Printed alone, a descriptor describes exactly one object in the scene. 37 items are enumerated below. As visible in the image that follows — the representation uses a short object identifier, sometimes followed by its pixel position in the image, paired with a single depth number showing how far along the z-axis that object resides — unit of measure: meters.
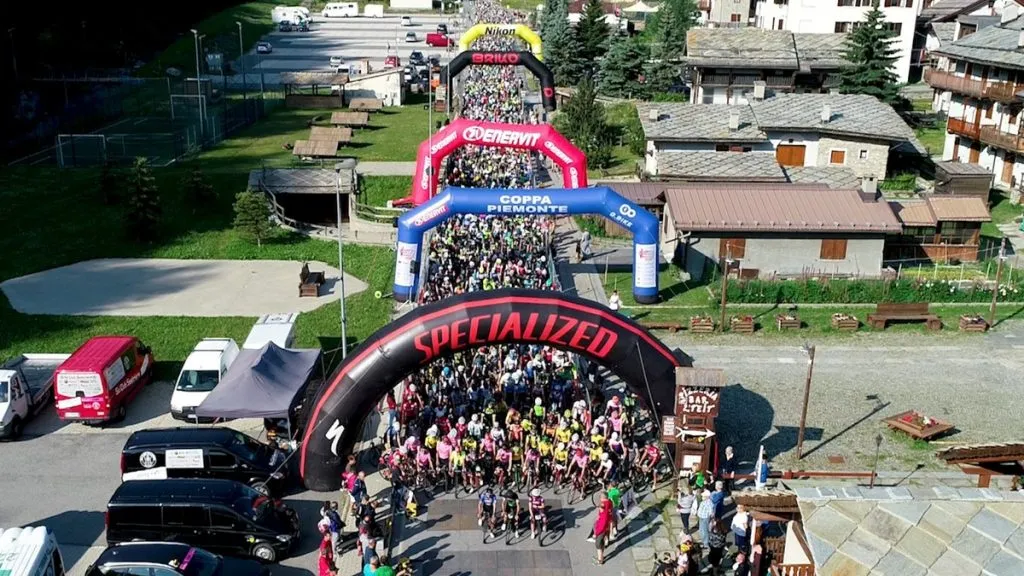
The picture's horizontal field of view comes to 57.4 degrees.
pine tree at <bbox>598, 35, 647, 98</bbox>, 72.62
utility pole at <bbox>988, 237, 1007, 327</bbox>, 32.75
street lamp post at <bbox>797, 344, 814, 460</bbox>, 23.59
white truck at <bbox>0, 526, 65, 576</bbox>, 17.80
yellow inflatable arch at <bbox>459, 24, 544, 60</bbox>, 67.94
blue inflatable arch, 32.66
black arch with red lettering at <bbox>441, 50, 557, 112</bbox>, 60.03
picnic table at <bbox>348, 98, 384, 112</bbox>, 71.56
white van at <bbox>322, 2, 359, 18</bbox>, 127.00
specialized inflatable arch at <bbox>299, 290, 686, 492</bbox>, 21.03
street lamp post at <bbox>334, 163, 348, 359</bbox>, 27.41
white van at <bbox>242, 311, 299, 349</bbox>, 28.47
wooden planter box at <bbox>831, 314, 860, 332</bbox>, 32.69
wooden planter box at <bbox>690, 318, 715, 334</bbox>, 32.31
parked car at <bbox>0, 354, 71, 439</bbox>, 25.11
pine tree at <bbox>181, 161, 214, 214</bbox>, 46.09
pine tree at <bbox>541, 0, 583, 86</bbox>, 80.75
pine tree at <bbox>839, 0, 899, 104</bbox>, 60.50
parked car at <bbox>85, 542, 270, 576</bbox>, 17.77
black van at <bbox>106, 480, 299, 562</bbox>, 19.75
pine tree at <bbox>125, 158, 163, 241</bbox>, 41.53
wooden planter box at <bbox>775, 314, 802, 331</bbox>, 32.47
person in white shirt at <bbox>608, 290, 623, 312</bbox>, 32.06
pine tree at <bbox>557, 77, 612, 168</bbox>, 56.19
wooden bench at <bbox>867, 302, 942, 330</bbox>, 32.81
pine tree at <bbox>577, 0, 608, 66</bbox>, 80.69
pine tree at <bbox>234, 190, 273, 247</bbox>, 41.44
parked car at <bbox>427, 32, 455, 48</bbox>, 104.12
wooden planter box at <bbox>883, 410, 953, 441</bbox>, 25.02
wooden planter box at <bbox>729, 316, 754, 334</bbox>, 32.38
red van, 25.53
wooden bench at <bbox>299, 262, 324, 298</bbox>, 35.66
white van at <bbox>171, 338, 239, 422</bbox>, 26.03
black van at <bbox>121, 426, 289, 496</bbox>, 22.03
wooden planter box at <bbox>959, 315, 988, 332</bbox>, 32.53
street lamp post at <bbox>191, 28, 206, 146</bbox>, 59.96
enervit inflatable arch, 38.50
